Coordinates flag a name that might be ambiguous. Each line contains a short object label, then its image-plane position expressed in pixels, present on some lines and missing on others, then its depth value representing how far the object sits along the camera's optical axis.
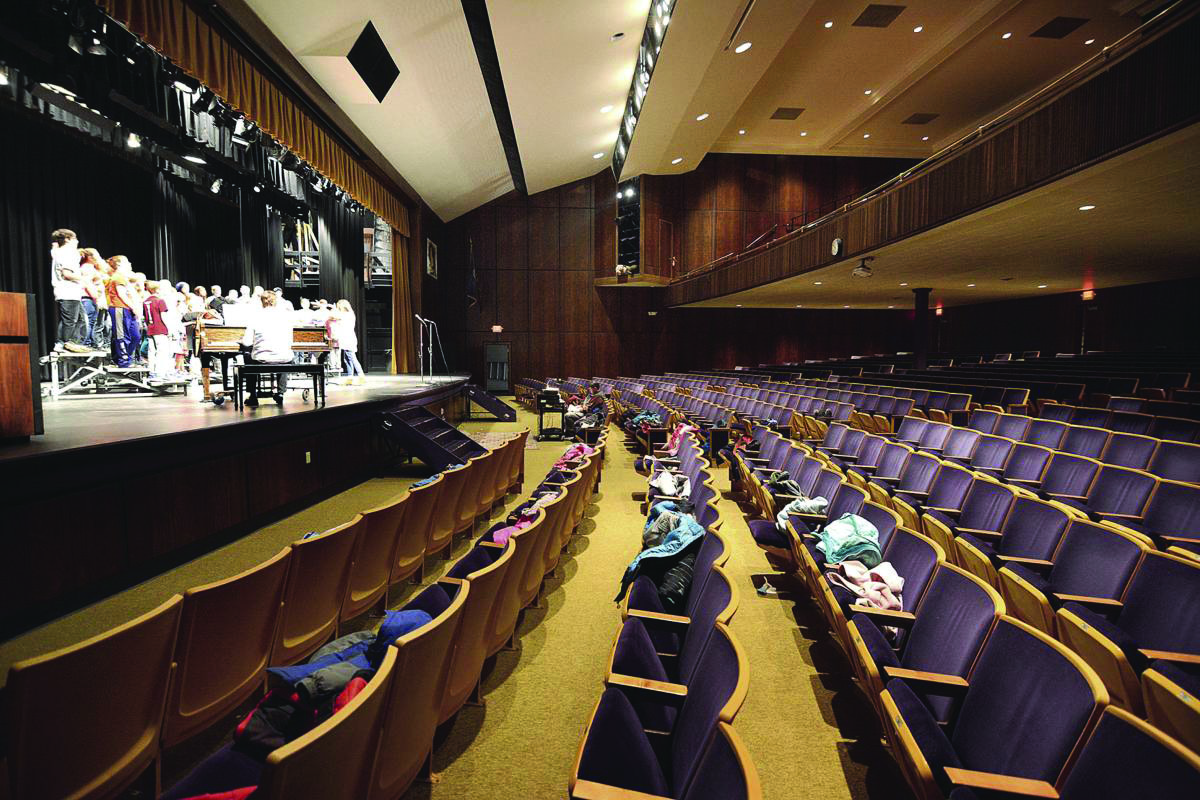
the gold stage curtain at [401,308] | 11.66
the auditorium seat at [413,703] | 1.24
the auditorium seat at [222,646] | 1.49
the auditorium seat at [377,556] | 2.32
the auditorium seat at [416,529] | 2.75
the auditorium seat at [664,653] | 1.56
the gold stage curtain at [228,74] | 4.11
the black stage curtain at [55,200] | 6.89
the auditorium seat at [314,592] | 1.89
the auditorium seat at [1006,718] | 1.16
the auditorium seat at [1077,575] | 1.90
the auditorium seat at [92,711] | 1.09
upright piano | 5.30
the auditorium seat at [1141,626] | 1.50
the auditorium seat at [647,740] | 1.14
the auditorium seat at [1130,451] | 3.57
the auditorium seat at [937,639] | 1.55
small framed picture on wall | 13.12
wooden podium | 2.61
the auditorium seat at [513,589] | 2.04
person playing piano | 4.97
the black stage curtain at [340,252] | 11.13
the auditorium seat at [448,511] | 3.17
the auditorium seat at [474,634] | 1.65
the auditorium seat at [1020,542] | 2.27
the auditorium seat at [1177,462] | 3.20
